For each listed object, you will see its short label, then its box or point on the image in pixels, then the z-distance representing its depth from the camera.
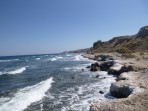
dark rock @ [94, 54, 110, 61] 31.93
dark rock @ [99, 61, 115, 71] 22.74
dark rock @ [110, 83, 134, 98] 10.24
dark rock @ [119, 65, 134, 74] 17.55
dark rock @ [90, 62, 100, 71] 23.14
